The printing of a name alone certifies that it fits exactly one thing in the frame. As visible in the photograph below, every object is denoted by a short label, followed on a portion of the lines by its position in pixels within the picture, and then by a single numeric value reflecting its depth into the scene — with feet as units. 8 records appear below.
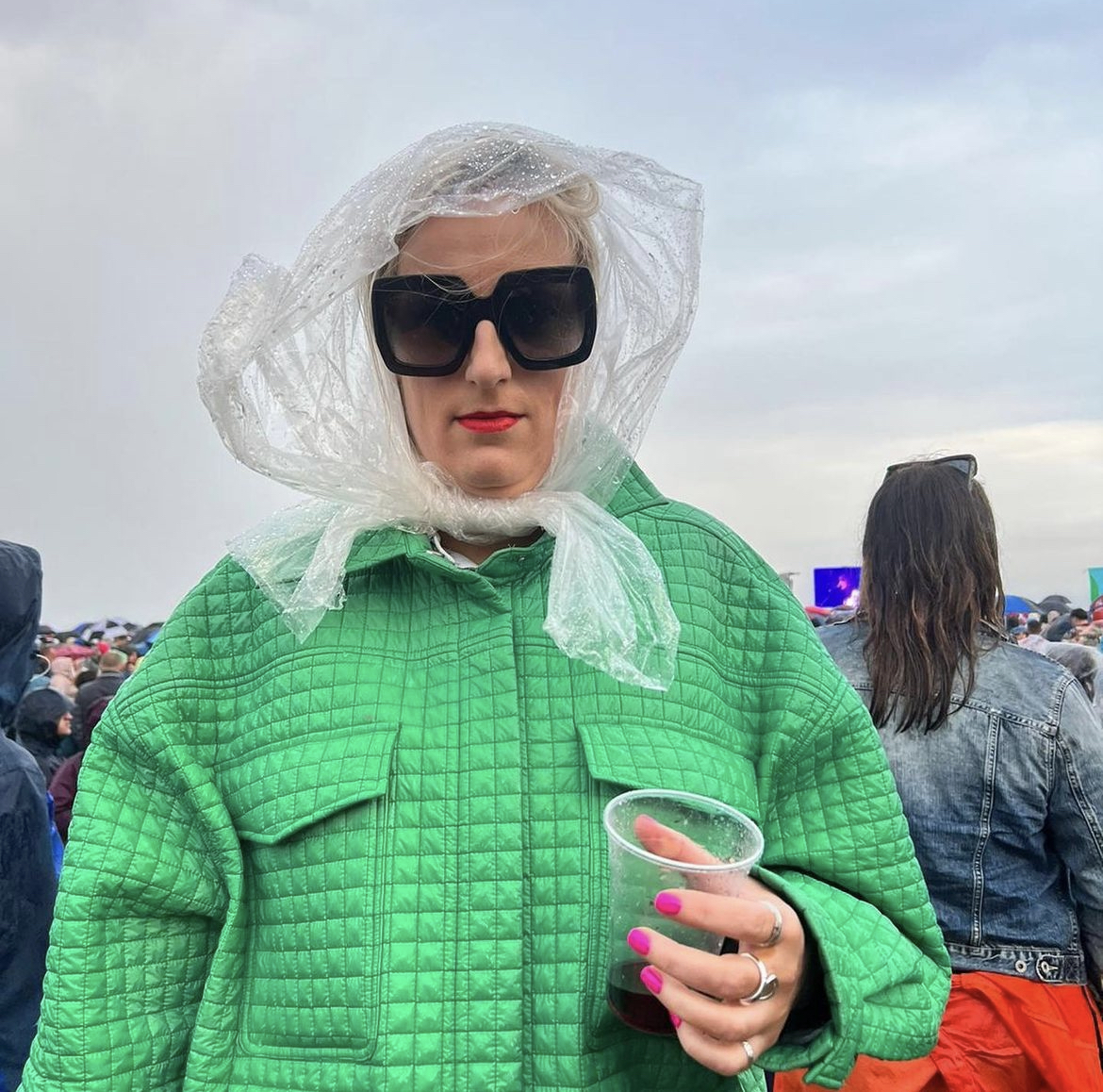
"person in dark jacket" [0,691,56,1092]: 7.89
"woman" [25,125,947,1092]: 4.26
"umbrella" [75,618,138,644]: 59.00
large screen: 49.14
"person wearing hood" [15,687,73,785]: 16.63
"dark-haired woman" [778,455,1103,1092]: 7.57
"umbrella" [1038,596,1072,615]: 54.70
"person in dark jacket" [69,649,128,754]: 17.21
